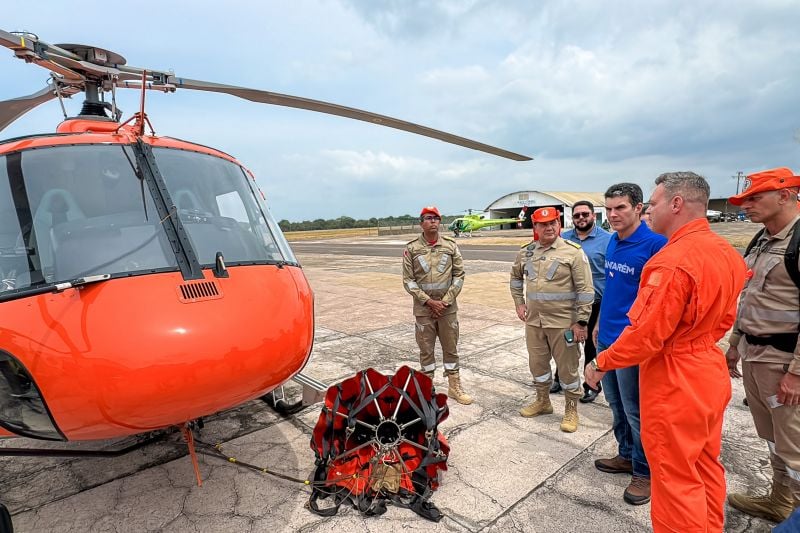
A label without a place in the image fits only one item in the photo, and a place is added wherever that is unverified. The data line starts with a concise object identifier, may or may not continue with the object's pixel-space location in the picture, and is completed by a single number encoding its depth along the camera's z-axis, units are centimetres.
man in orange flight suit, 194
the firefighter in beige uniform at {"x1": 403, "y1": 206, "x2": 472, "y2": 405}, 439
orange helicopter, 189
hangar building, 5456
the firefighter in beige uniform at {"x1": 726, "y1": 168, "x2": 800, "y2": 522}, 231
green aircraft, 4472
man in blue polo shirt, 277
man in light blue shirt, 420
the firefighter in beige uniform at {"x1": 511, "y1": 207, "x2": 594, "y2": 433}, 363
